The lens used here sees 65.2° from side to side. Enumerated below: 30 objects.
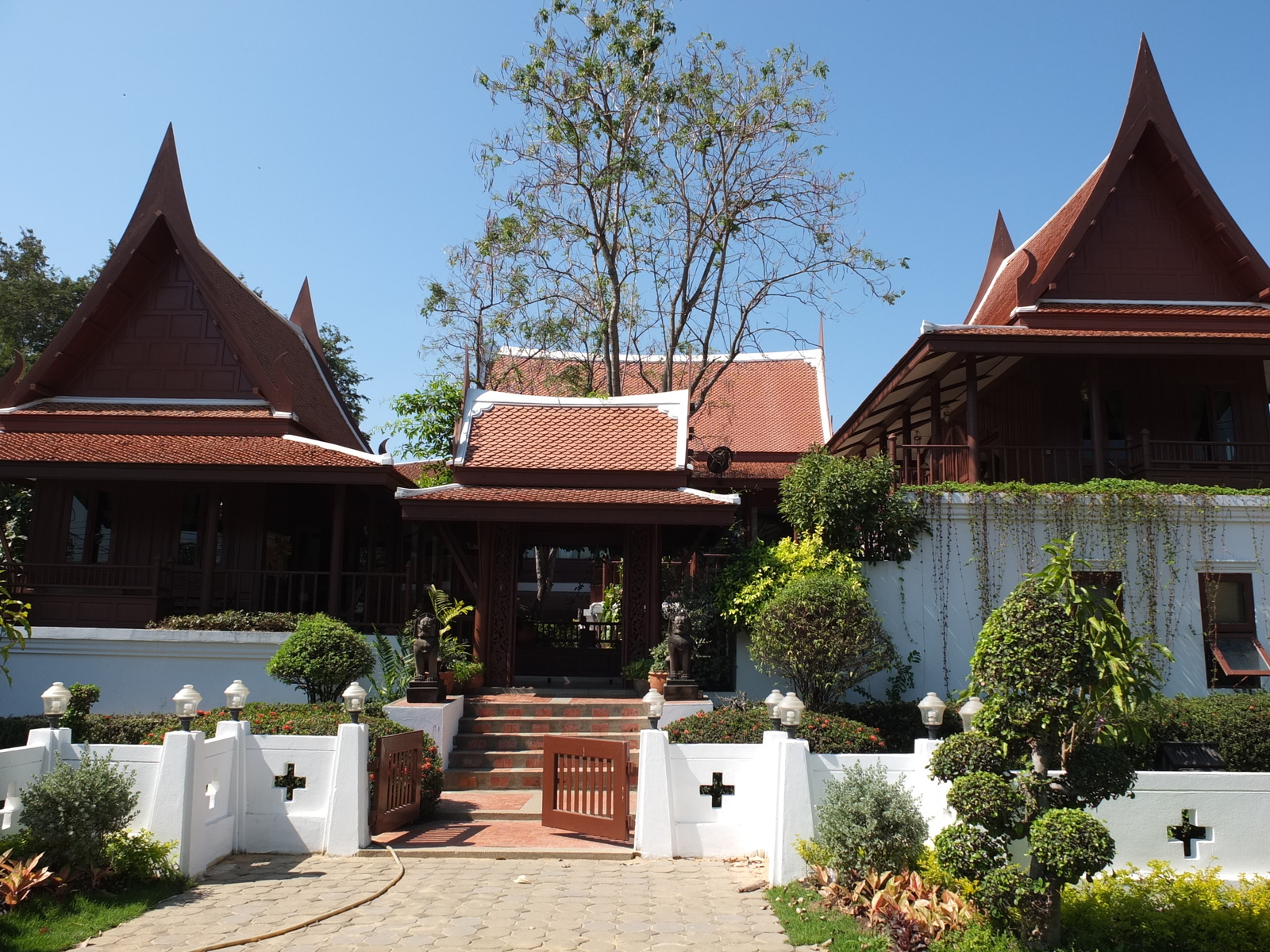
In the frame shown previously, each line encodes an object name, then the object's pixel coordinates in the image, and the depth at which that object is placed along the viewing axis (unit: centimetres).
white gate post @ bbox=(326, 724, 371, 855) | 860
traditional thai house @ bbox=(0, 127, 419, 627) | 1405
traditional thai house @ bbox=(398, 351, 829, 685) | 1271
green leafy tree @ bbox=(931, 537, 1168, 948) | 579
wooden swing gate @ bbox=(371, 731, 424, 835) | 893
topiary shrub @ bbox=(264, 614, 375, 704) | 1161
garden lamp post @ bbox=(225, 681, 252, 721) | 915
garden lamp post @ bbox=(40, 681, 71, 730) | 800
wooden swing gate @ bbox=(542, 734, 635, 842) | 891
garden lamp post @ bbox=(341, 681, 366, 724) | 886
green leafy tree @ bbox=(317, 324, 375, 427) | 3067
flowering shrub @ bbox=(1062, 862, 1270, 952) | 597
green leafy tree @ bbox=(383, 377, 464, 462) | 2105
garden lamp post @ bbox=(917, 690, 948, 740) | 795
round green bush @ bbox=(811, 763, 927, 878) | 713
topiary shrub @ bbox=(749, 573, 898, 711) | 1123
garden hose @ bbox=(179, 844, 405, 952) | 624
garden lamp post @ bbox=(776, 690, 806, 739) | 816
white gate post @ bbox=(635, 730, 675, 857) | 855
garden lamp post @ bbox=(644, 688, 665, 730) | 865
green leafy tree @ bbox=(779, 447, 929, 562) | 1273
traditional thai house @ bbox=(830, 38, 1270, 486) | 1444
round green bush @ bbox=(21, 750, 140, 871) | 704
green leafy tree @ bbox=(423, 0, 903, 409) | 1881
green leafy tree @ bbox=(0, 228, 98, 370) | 2473
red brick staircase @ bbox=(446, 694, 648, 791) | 1088
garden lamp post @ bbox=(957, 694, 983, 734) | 745
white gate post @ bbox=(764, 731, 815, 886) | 766
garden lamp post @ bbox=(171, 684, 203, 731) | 802
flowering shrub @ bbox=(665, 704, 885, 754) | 884
